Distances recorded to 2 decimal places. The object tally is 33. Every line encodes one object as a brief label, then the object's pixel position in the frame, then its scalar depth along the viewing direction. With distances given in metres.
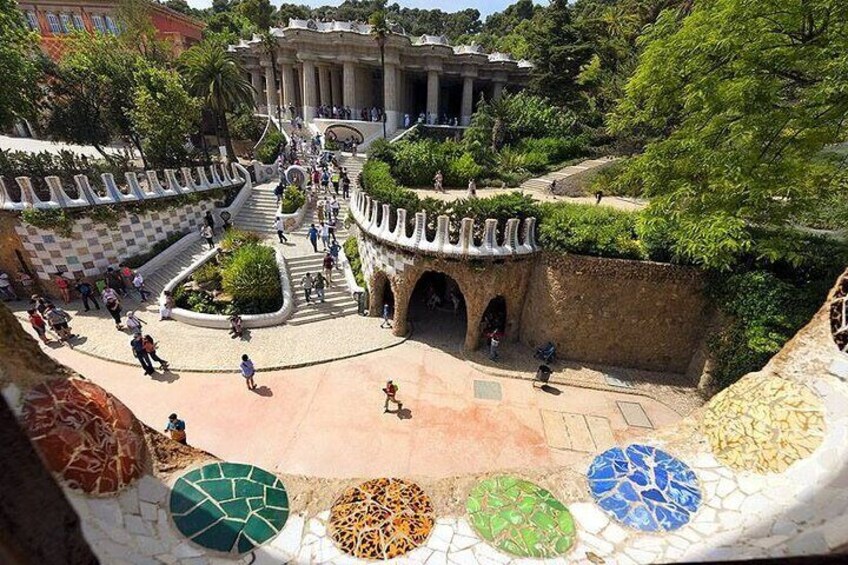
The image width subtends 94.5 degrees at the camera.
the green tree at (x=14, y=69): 18.38
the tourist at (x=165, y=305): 16.05
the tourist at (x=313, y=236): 19.81
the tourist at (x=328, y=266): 18.08
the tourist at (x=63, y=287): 17.02
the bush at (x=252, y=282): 16.61
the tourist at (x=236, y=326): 15.30
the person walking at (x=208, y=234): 20.33
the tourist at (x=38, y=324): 14.21
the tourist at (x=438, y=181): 23.10
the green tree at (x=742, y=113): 9.16
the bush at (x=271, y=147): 29.30
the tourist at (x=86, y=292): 16.39
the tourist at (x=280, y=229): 20.56
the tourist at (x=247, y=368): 12.37
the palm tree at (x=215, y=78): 25.19
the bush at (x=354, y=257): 18.96
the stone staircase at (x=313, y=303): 17.05
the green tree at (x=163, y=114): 22.31
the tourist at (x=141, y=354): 12.84
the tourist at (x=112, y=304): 15.41
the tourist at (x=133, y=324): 13.96
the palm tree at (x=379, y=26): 29.28
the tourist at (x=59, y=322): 14.20
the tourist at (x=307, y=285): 17.25
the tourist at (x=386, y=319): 16.71
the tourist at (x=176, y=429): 9.57
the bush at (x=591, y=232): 13.95
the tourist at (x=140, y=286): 17.05
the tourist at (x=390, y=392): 11.99
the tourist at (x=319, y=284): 17.50
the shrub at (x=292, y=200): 22.42
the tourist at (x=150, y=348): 12.98
